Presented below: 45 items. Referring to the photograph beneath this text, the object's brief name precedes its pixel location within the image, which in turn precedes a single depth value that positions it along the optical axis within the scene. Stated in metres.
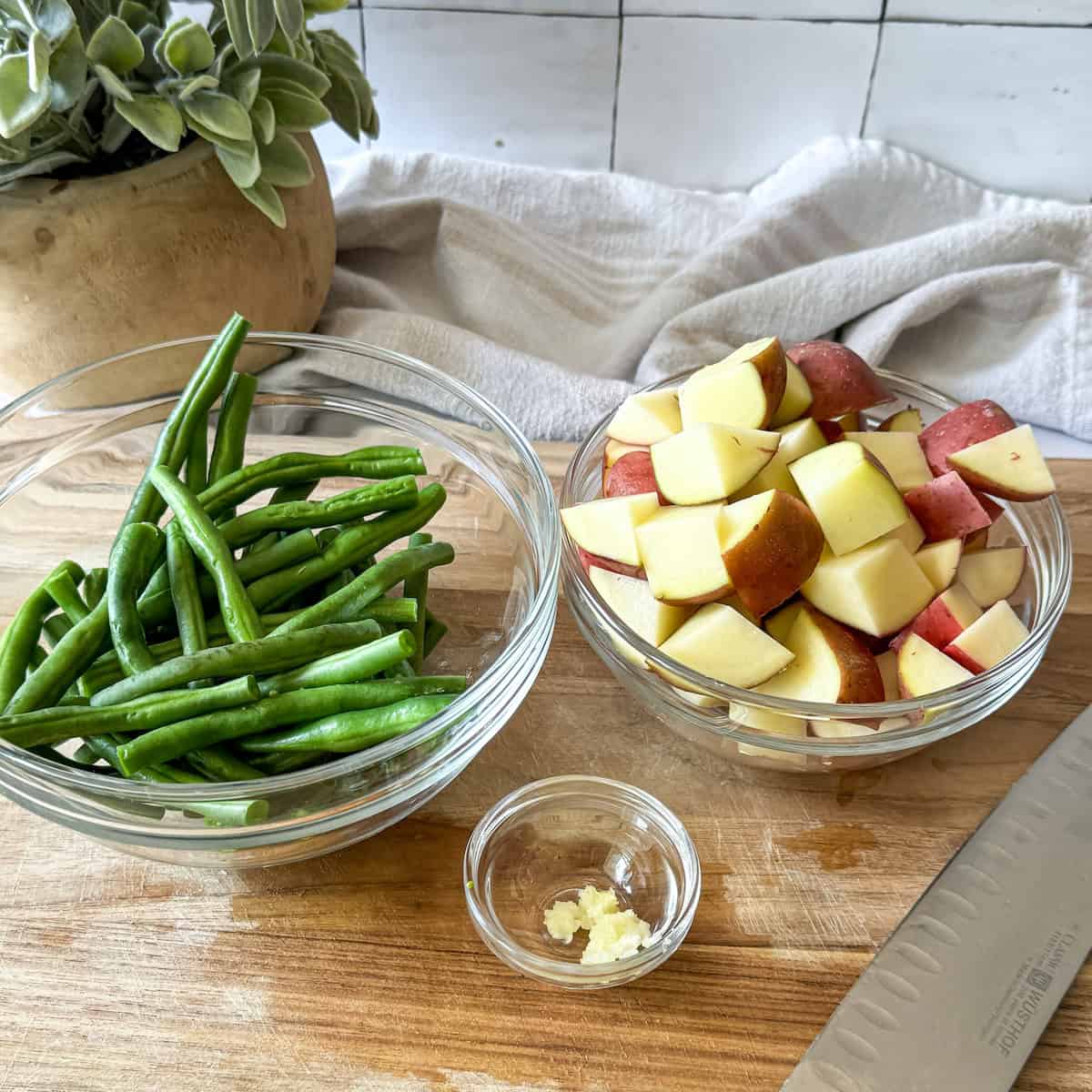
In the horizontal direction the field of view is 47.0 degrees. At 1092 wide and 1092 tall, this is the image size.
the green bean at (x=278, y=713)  0.36
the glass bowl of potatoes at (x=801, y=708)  0.39
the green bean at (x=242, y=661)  0.37
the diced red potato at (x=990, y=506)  0.44
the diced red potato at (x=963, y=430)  0.44
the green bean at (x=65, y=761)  0.38
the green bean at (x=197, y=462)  0.45
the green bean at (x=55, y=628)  0.42
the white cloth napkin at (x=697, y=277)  0.65
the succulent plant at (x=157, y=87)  0.48
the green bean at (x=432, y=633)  0.44
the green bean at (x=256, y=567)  0.41
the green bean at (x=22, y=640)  0.39
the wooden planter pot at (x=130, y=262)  0.53
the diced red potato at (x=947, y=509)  0.42
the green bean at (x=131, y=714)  0.36
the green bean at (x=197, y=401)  0.44
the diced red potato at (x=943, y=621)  0.41
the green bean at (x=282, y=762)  0.38
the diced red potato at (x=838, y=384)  0.46
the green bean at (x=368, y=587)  0.40
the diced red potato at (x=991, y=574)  0.44
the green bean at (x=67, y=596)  0.41
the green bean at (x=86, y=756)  0.39
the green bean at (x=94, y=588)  0.42
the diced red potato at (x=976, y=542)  0.44
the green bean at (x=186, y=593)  0.39
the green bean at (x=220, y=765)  0.37
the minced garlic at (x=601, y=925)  0.38
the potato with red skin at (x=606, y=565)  0.43
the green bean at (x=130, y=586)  0.39
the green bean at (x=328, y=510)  0.42
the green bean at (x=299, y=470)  0.44
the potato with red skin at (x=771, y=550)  0.39
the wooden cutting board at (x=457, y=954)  0.36
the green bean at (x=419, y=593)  0.42
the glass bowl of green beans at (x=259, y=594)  0.36
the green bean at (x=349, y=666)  0.37
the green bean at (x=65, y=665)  0.38
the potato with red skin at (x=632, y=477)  0.44
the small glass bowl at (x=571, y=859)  0.39
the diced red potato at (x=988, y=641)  0.40
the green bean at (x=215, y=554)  0.39
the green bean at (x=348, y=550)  0.41
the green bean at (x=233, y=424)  0.46
